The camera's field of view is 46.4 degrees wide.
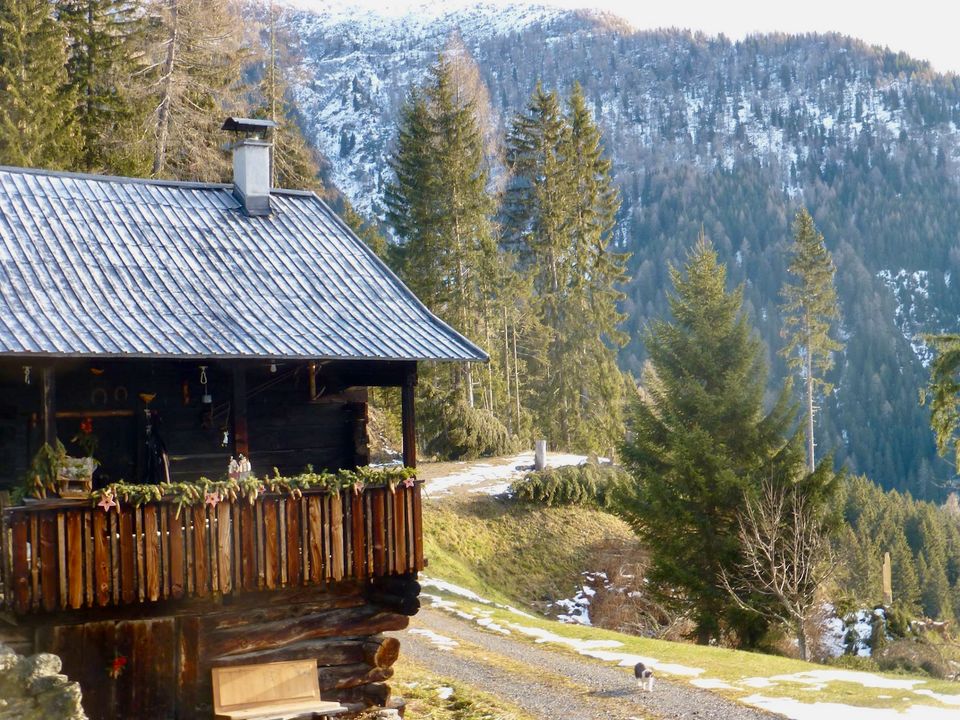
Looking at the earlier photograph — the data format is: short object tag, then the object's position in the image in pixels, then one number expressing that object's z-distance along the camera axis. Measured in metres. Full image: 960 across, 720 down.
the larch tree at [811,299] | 52.81
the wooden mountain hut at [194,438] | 12.72
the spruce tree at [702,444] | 24.69
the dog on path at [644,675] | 17.05
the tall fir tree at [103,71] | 33.84
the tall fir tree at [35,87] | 31.00
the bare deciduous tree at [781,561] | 23.39
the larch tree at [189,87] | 33.12
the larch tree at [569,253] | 46.12
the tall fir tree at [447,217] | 40.62
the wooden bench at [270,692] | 13.89
